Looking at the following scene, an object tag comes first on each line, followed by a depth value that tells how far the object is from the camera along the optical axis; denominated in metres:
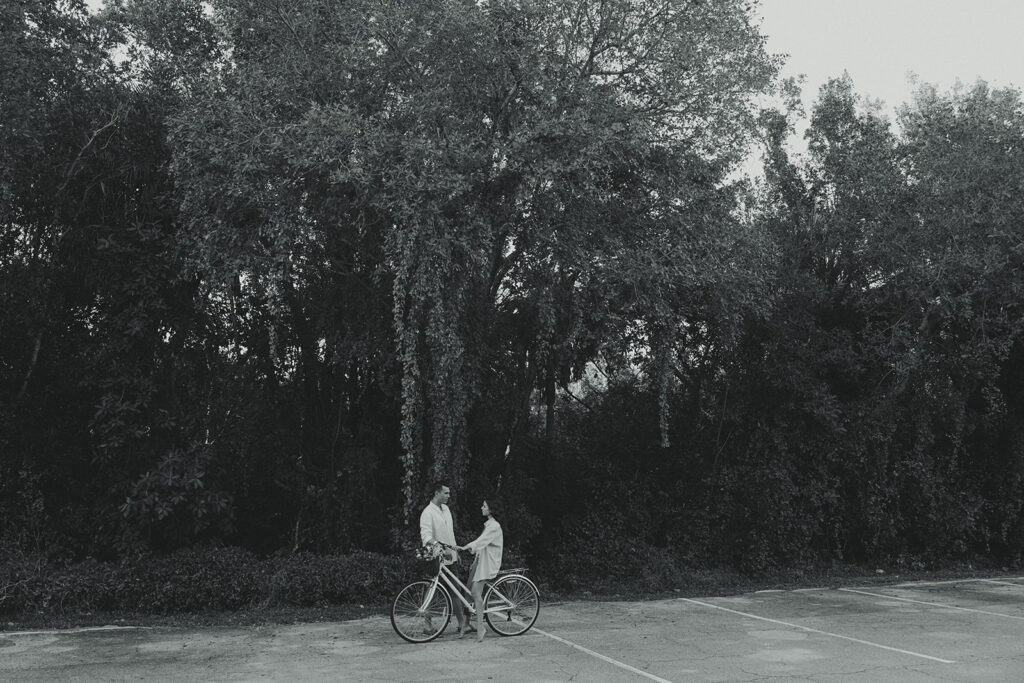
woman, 9.56
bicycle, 9.40
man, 9.45
